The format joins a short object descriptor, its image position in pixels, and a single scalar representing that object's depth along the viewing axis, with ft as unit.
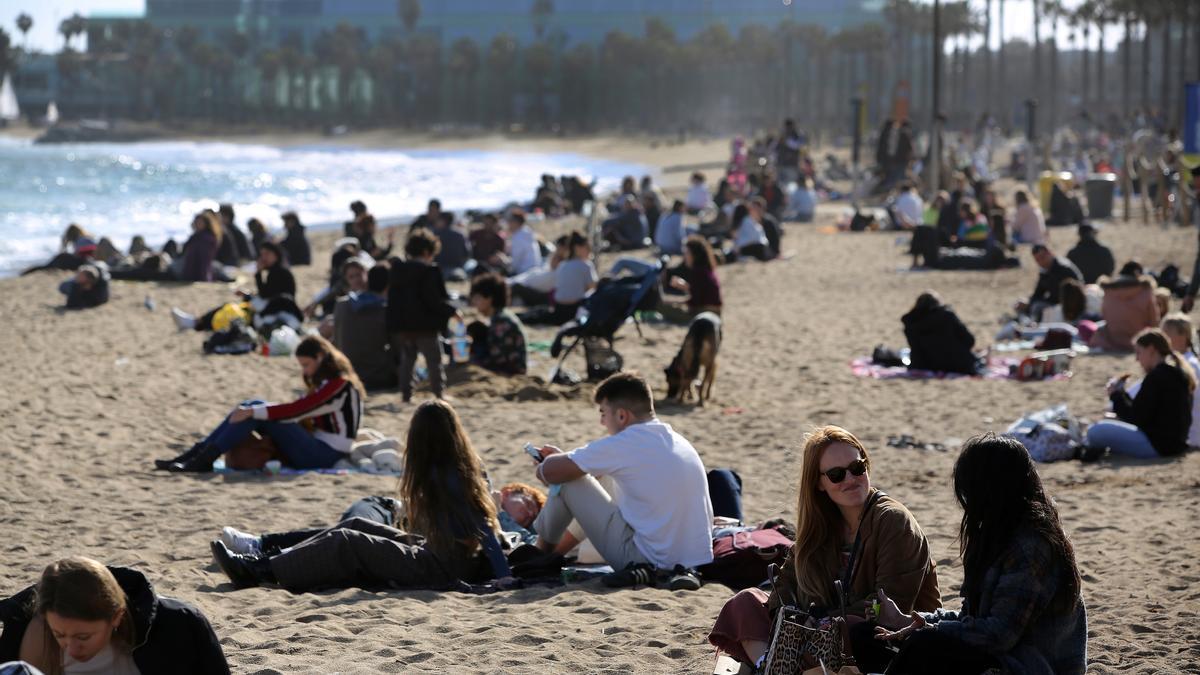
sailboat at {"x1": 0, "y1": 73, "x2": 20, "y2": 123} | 566.23
